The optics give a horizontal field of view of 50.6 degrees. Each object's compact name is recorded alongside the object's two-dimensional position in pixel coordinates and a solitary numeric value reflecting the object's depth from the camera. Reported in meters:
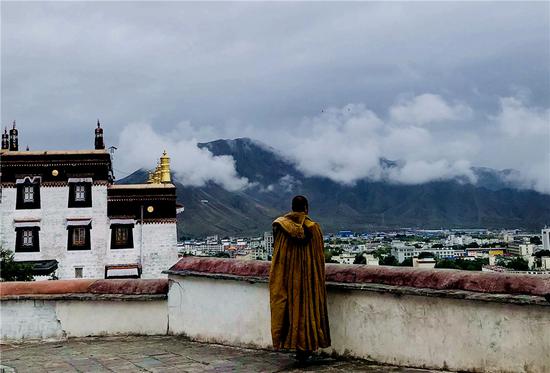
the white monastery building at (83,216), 38.00
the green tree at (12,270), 29.20
